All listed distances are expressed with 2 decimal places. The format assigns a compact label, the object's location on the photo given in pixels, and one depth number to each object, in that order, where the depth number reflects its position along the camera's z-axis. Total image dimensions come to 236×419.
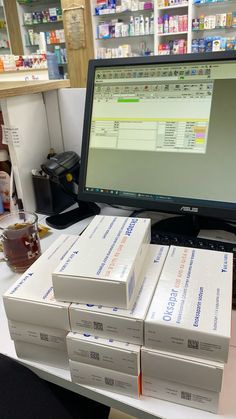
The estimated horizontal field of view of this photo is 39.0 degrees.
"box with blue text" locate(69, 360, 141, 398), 0.48
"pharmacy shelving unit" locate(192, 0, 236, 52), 3.73
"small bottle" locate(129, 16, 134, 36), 4.14
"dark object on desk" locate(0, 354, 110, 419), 0.59
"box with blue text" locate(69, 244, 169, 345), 0.46
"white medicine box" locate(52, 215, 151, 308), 0.46
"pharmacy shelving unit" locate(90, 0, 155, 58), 4.14
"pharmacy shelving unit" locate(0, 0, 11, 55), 5.15
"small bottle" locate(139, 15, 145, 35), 4.07
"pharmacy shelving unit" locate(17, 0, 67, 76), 4.80
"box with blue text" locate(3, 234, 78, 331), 0.50
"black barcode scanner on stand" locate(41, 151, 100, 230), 0.98
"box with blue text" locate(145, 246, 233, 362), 0.43
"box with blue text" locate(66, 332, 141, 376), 0.46
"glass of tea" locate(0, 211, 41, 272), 0.78
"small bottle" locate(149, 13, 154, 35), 4.01
